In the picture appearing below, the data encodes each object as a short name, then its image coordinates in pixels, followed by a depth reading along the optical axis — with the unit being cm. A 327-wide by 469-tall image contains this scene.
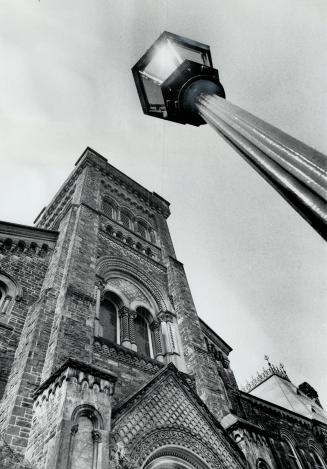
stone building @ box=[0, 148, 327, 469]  696
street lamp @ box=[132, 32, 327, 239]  216
